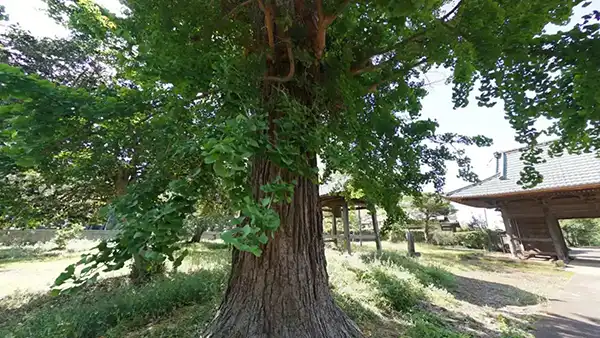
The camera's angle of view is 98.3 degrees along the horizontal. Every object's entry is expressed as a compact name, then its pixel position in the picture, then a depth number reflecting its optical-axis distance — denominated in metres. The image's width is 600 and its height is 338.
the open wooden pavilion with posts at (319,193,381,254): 8.97
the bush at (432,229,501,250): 12.76
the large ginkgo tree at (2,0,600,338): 1.86
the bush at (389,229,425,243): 17.47
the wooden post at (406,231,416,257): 9.70
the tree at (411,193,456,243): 14.60
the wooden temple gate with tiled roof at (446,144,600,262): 7.87
